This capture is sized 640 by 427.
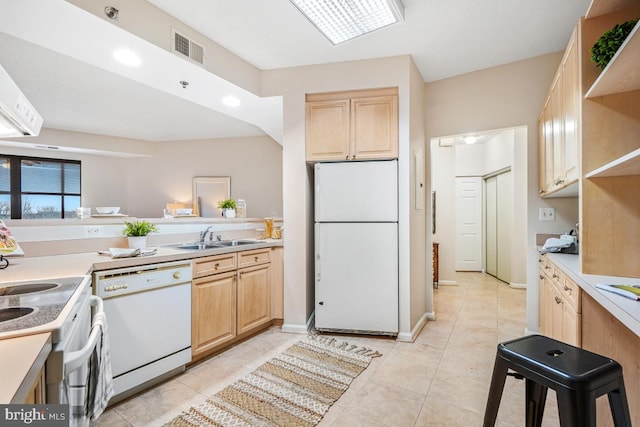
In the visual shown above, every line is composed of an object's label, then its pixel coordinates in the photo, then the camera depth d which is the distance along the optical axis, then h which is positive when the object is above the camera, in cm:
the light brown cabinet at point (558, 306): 173 -59
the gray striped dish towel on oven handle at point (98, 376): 137 -68
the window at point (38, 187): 580 +46
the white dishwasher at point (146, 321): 201 -70
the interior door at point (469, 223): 657 -20
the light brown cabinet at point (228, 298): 257 -73
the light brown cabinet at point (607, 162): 161 +25
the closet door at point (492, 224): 607 -21
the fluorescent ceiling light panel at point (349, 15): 222 +139
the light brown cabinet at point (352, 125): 311 +83
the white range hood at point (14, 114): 166 +56
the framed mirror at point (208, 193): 612 +37
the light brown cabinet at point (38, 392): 81 -46
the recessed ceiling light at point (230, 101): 338 +116
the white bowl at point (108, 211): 291 +2
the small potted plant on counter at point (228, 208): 403 +6
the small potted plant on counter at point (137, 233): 258 -15
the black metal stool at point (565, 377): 97 -51
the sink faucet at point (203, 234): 328 -21
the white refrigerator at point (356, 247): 309 -32
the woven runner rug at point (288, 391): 193 -118
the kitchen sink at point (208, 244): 312 -31
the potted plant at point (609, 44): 144 +76
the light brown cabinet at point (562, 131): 185 +55
